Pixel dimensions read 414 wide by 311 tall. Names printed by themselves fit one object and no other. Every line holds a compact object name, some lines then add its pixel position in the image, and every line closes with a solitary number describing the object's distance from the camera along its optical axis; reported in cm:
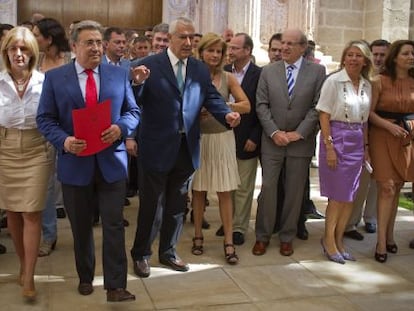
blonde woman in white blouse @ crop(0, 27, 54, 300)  391
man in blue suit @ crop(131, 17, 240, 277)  425
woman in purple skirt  475
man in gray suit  495
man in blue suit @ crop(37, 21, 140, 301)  369
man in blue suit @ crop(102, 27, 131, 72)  582
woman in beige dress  477
